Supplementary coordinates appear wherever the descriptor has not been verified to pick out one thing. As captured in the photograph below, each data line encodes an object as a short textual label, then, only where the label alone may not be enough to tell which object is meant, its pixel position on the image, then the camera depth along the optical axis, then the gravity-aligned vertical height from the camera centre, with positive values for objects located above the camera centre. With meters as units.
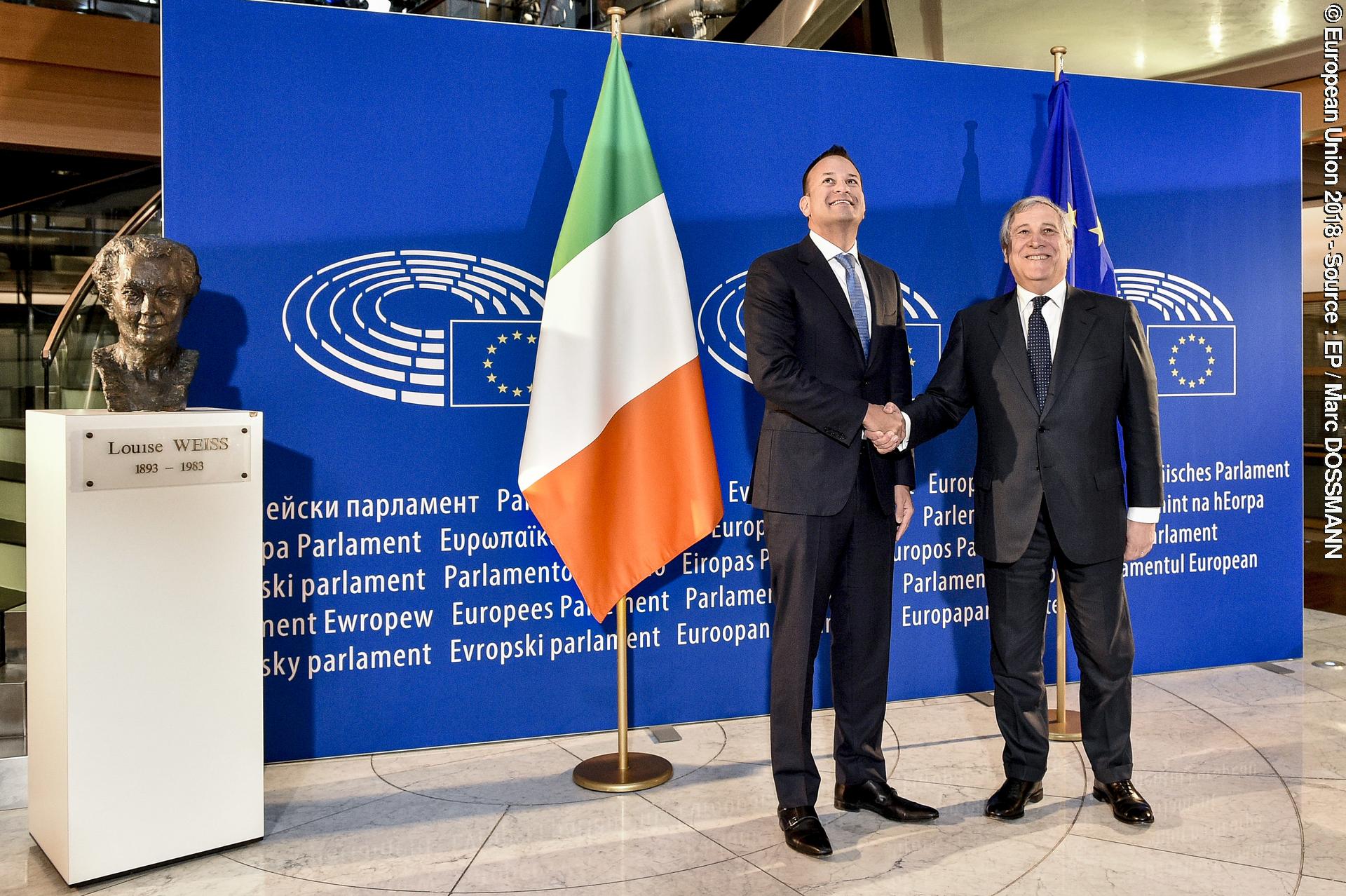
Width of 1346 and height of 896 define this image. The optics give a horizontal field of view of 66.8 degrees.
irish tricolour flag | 2.98 +0.15
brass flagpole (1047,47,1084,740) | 3.36 -0.96
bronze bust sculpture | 2.52 +0.33
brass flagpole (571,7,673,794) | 2.96 -0.99
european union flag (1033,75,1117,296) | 3.48 +0.86
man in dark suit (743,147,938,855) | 2.54 -0.09
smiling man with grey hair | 2.62 -0.12
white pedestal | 2.36 -0.48
